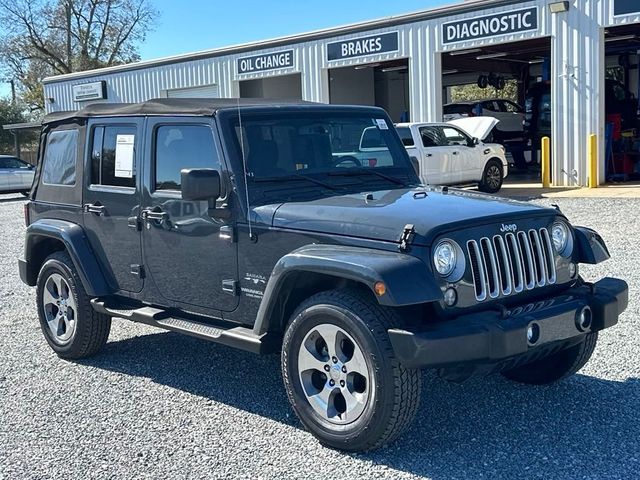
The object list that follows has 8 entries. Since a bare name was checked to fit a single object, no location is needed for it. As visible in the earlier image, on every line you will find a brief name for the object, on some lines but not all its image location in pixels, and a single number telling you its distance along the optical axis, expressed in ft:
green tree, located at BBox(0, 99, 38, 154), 156.35
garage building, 56.65
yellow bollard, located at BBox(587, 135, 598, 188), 56.59
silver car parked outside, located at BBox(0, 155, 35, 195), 82.28
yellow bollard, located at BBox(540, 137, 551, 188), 58.90
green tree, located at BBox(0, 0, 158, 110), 172.76
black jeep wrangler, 12.71
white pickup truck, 53.11
